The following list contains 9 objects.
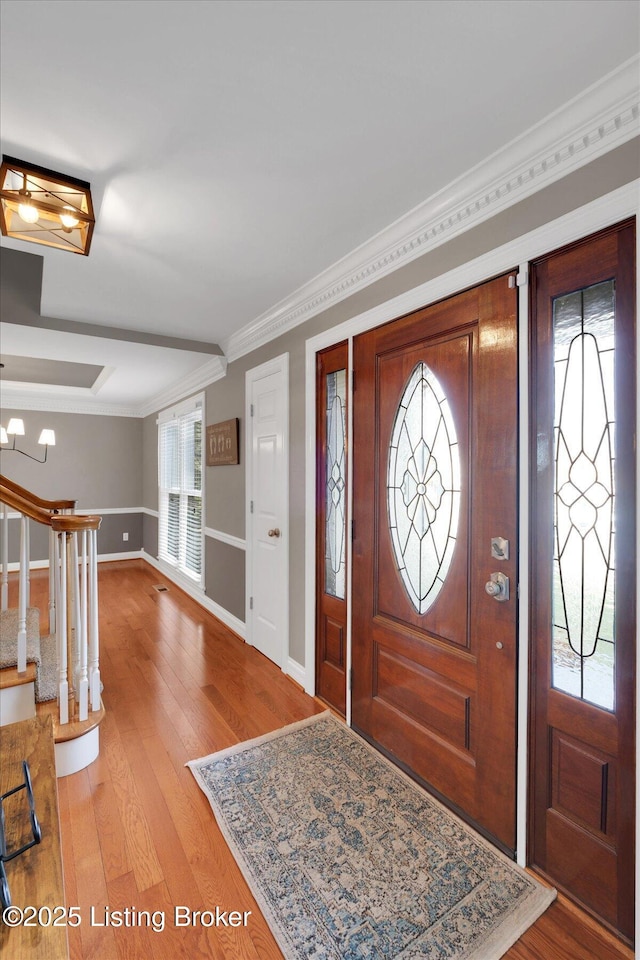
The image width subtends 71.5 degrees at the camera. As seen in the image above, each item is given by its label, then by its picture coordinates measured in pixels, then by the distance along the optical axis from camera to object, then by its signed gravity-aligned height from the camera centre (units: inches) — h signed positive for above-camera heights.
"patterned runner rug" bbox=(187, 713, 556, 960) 52.5 -54.1
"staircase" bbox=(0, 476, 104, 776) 81.7 -35.2
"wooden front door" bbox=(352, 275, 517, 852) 64.8 -12.2
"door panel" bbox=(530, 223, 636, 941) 51.9 -12.4
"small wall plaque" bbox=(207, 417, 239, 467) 151.0 +12.4
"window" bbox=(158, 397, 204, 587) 193.9 -5.4
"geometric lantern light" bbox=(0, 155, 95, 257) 63.8 +41.3
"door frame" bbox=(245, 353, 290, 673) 119.7 +1.9
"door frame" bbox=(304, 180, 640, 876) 53.2 +30.5
